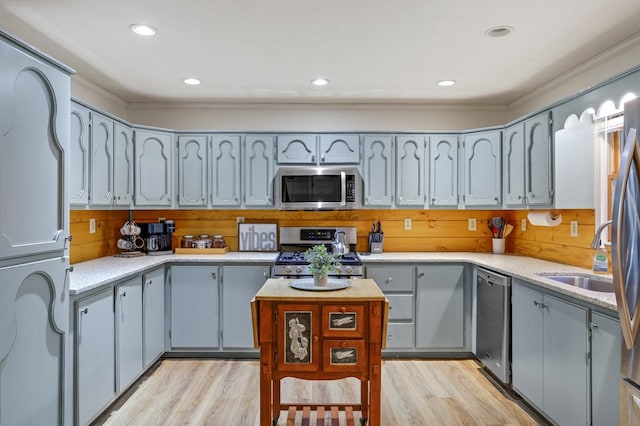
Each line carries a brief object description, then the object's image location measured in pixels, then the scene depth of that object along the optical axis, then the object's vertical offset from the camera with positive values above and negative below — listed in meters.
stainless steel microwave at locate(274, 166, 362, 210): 3.94 +0.25
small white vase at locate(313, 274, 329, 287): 2.46 -0.41
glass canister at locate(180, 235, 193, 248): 4.15 -0.28
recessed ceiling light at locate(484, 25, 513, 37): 2.50 +1.15
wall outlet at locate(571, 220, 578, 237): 3.21 -0.12
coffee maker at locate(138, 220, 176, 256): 3.97 -0.22
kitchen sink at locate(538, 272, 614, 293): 2.63 -0.45
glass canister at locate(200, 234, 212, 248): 4.12 -0.28
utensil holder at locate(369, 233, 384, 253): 4.12 -0.30
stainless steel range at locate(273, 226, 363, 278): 4.21 -0.24
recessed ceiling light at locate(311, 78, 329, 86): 3.51 +1.17
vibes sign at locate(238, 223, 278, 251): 4.23 -0.23
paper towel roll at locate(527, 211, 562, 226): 3.30 -0.05
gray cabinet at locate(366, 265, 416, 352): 3.72 -0.79
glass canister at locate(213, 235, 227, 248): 4.18 -0.30
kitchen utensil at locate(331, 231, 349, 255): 3.36 -0.25
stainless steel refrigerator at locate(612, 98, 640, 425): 1.53 -0.16
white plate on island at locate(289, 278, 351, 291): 2.41 -0.44
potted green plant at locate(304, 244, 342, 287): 2.46 -0.31
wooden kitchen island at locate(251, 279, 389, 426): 2.25 -0.69
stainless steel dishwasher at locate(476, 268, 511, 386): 3.02 -0.88
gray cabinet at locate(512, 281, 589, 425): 2.19 -0.87
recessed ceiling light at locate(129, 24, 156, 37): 2.48 +1.15
